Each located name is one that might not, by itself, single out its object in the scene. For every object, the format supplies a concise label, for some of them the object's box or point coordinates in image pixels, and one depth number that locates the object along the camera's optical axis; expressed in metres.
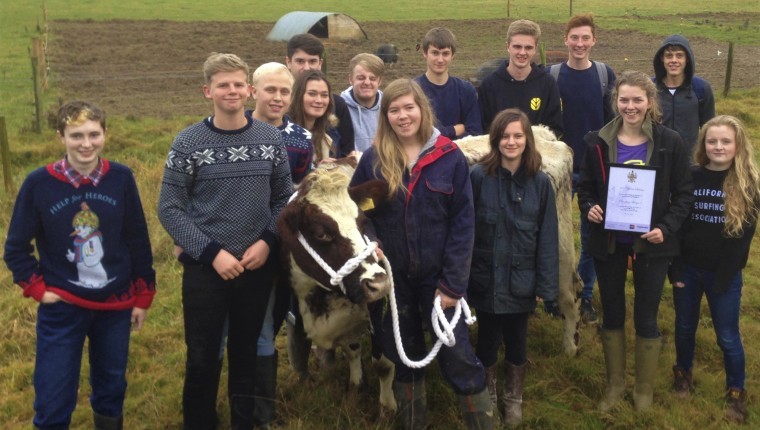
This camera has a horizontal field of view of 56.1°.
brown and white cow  3.83
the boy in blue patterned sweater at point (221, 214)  3.71
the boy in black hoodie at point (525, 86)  5.59
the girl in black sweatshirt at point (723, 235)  4.39
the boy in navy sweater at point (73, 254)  3.69
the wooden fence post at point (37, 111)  13.32
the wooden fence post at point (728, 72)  16.53
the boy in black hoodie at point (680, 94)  5.28
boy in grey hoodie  5.40
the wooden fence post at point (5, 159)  9.83
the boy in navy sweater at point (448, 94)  5.62
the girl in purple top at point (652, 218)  4.41
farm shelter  27.25
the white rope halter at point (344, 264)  3.78
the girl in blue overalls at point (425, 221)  3.96
